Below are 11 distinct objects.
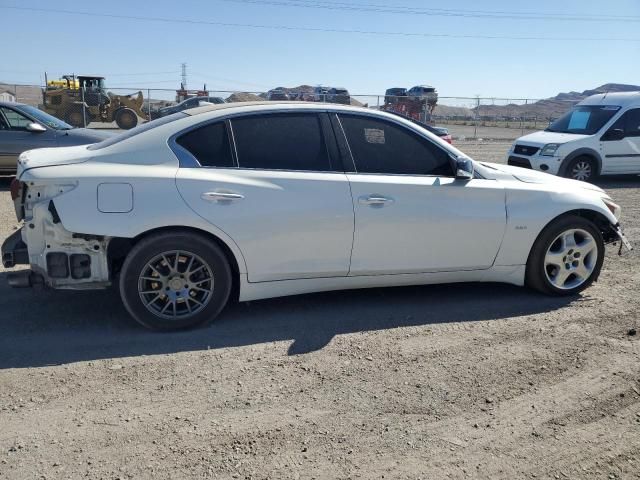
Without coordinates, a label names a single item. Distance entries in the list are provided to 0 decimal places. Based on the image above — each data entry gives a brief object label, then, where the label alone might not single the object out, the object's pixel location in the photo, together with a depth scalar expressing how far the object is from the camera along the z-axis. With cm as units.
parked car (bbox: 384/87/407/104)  4345
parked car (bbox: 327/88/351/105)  2577
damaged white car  409
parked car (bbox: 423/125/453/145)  1431
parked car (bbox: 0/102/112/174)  978
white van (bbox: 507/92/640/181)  1196
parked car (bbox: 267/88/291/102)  3034
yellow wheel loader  2547
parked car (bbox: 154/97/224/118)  2381
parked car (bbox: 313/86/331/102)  4062
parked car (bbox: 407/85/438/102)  4238
